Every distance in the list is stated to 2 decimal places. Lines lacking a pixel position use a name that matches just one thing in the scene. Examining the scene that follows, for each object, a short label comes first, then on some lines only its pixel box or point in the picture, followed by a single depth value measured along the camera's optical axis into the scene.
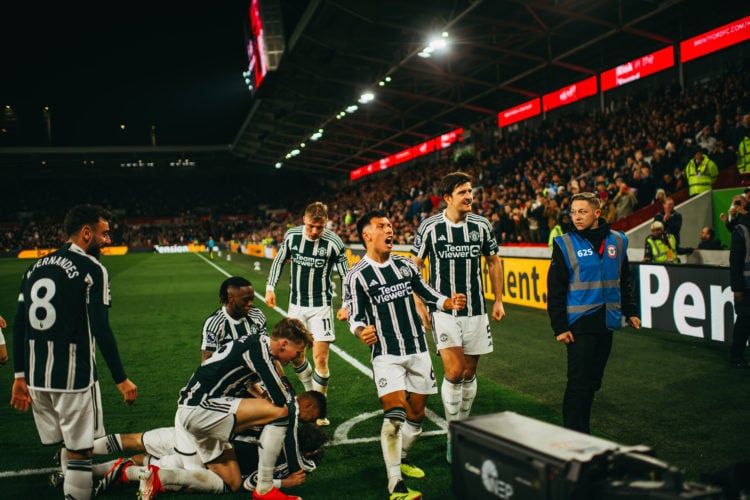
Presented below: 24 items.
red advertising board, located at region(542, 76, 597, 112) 25.81
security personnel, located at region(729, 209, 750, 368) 6.59
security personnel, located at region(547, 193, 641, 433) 4.46
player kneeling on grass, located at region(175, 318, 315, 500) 3.91
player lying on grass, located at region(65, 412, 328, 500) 4.09
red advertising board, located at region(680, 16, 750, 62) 18.70
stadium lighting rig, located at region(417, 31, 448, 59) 20.92
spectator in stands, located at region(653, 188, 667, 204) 14.37
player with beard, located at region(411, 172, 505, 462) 4.75
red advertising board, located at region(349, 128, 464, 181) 38.26
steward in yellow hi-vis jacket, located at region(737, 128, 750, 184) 13.98
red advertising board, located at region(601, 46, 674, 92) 21.81
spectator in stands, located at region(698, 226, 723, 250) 12.20
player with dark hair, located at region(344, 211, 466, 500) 4.09
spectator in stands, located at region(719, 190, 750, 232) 10.89
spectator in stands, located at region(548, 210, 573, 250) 12.75
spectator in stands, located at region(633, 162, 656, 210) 15.83
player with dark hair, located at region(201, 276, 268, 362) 5.12
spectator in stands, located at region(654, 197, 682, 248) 12.39
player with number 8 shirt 3.60
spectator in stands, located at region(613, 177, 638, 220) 15.17
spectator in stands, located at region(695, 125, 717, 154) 15.77
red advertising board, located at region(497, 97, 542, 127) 29.30
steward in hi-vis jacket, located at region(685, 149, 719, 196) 14.55
